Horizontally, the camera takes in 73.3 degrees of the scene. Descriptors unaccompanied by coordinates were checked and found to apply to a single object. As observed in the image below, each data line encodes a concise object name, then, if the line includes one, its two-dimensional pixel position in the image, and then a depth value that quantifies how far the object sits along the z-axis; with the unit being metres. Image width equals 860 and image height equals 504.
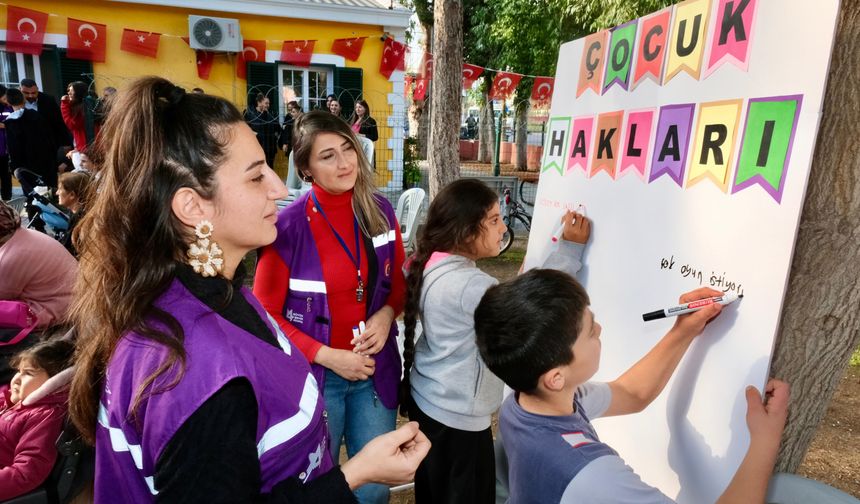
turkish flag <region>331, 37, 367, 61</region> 10.67
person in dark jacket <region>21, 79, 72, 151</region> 7.48
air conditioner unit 9.62
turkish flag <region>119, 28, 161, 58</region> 9.44
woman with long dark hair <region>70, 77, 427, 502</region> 0.90
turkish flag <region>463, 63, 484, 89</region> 10.96
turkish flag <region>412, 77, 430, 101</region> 11.78
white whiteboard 1.21
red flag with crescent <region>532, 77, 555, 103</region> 11.59
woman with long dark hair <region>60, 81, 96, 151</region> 7.09
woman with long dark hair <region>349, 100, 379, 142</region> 9.35
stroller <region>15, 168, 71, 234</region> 4.46
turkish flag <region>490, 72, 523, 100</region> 11.72
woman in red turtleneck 1.92
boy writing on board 1.21
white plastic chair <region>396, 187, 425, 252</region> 4.78
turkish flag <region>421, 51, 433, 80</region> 12.65
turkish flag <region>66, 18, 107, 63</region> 9.14
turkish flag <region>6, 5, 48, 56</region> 8.63
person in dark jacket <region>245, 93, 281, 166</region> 9.49
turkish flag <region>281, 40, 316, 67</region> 10.44
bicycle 8.58
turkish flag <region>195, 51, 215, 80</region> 10.00
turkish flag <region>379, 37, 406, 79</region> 10.99
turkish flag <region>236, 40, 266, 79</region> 10.23
